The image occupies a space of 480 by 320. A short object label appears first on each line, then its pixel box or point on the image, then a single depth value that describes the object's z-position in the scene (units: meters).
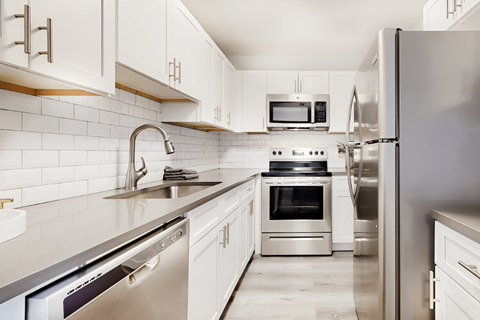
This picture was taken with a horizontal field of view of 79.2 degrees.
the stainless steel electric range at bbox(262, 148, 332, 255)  3.23
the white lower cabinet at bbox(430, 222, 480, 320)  1.00
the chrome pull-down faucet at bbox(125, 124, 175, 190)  1.74
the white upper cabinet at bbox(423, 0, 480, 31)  1.49
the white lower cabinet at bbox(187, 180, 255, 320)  1.36
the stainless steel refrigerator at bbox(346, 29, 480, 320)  1.33
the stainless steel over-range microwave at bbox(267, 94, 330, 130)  3.50
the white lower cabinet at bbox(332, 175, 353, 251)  3.32
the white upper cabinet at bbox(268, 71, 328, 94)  3.59
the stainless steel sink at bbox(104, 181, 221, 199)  1.90
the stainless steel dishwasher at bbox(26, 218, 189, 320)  0.58
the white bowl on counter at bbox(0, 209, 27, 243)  0.69
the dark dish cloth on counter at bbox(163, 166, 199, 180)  2.27
